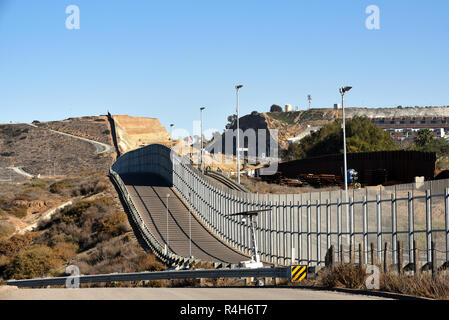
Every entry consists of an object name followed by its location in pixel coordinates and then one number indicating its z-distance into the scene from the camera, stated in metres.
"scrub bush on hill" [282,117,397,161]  126.12
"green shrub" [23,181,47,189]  114.56
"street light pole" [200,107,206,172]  85.92
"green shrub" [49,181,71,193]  107.62
